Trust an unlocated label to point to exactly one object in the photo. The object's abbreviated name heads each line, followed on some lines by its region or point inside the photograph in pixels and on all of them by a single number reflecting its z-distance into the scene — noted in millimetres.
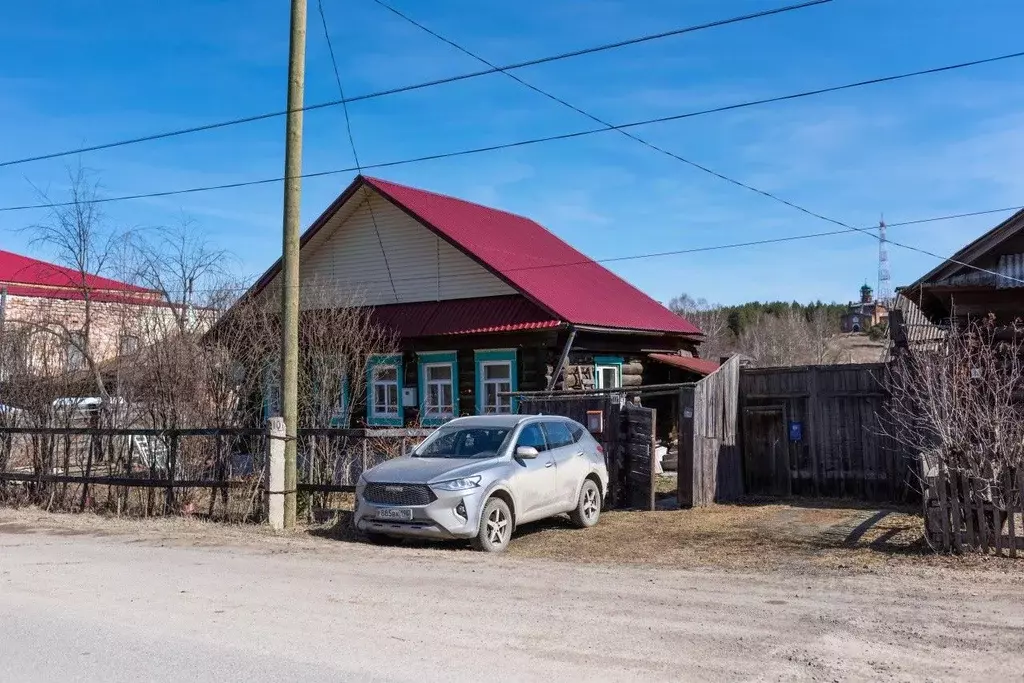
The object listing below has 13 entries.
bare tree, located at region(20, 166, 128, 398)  17016
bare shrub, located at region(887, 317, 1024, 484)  10188
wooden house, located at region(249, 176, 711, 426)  21109
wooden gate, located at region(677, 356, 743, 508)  14945
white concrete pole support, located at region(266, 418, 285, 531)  13422
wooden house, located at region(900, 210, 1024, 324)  14695
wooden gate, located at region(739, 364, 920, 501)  15180
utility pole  13602
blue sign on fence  16000
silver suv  11406
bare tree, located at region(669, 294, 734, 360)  61406
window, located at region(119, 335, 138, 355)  16422
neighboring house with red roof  16734
